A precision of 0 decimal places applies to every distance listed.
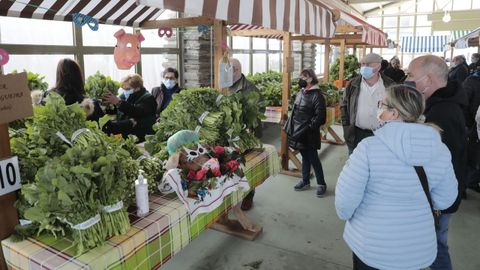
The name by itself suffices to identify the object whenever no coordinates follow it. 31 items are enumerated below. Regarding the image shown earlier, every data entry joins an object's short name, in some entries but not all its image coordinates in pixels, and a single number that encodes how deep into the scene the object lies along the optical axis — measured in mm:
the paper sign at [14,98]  1339
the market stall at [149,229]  1398
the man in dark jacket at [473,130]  3768
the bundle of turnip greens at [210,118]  2467
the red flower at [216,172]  2014
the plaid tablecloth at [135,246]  1374
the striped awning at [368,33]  4618
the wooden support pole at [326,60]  6390
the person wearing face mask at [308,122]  3965
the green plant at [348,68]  8930
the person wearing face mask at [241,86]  3710
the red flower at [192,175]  1978
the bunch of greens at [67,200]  1374
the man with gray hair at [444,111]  2006
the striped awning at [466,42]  7816
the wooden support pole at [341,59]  6938
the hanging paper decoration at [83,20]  3557
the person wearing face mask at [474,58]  6578
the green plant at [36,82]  3343
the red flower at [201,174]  1941
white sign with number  1410
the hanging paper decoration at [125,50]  3479
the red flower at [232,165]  2133
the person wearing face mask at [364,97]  3586
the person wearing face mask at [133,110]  3508
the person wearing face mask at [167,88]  4289
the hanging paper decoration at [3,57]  1429
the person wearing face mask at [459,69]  6561
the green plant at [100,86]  3895
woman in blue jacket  1520
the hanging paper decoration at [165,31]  4067
